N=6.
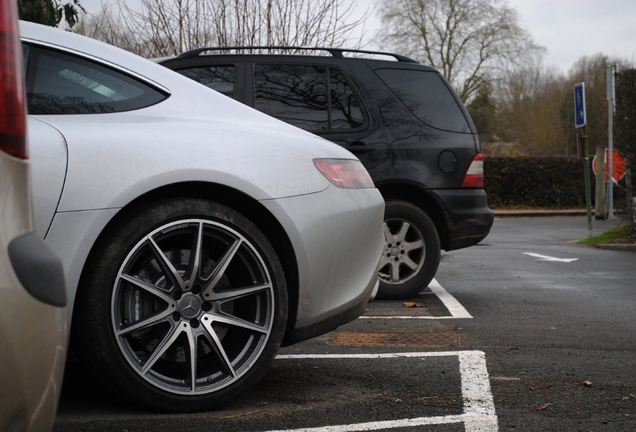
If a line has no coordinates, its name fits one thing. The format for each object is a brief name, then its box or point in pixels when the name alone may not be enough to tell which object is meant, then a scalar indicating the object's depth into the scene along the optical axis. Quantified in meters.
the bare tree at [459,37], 42.03
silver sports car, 3.02
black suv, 6.64
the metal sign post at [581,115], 14.52
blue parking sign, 14.59
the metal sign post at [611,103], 14.32
